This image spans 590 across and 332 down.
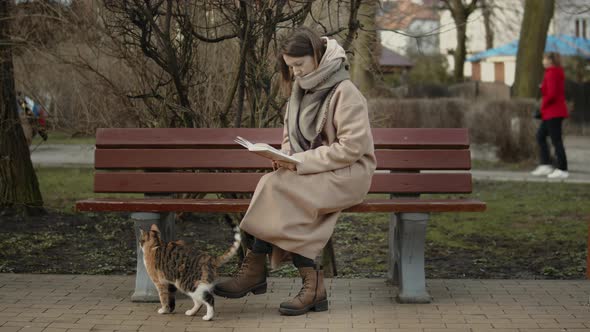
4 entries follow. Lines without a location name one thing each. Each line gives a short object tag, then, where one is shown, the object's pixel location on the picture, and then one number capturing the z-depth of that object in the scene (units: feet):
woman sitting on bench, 17.95
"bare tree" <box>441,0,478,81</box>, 115.75
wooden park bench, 20.61
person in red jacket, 45.78
